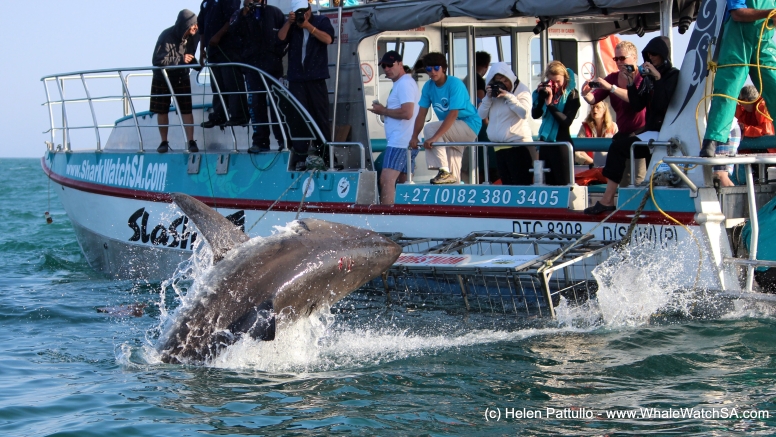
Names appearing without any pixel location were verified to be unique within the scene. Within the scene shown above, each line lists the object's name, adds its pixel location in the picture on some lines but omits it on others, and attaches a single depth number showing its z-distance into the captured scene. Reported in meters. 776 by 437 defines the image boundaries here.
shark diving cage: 14.64
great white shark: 12.37
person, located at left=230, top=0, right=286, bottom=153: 20.47
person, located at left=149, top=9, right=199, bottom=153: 23.02
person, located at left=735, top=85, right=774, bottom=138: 18.12
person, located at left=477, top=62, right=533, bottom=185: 18.61
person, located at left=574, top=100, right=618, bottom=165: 22.91
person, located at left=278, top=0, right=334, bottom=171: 19.83
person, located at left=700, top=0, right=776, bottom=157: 15.10
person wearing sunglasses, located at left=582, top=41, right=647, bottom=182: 17.25
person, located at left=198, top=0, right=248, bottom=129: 21.03
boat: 15.66
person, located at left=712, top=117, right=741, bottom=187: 15.74
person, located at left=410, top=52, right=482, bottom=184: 18.81
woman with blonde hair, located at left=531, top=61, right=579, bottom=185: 18.14
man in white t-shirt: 19.16
